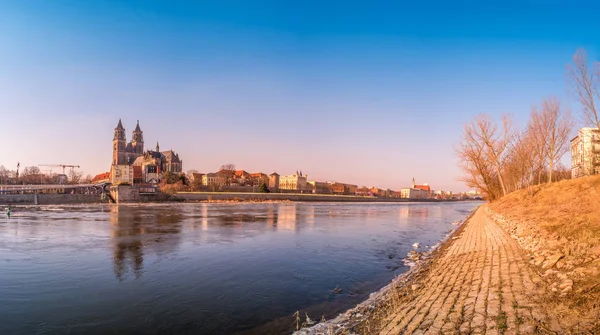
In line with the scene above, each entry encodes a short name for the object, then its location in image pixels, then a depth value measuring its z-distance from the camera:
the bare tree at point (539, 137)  36.88
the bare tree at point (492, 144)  41.18
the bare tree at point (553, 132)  35.91
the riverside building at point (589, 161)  30.93
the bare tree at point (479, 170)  43.25
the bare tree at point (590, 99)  24.20
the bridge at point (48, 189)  89.88
